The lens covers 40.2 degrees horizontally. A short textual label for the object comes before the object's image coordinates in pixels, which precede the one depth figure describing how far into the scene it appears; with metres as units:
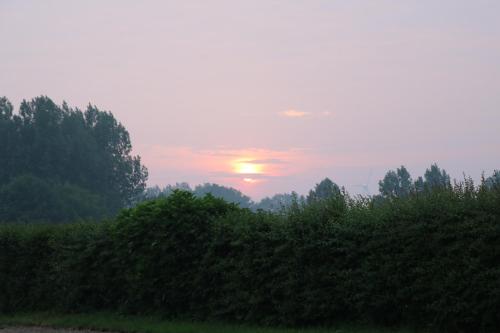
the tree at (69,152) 91.50
